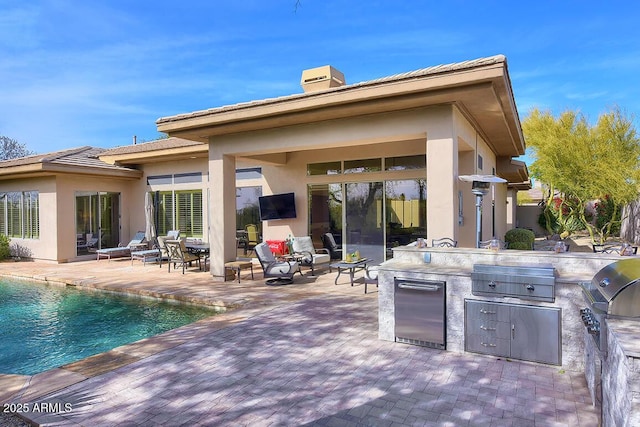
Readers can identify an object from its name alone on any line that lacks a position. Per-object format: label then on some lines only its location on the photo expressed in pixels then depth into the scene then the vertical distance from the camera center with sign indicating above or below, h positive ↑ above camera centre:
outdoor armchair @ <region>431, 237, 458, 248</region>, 6.88 -0.50
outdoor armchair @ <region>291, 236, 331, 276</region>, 10.79 -1.07
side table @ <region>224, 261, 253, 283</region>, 9.84 -1.19
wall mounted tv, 12.48 +0.32
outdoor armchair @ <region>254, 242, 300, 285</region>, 9.33 -1.20
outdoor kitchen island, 4.23 -0.92
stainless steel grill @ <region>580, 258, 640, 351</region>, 2.90 -0.65
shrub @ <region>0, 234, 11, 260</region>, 14.84 -0.97
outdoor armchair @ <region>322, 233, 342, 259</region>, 11.54 -0.90
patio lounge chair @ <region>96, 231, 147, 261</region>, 14.46 -1.10
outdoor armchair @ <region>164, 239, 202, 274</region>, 11.32 -1.01
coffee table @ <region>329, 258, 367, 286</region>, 8.97 -1.13
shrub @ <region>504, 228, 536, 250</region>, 13.43 -0.94
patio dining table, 11.96 -0.96
